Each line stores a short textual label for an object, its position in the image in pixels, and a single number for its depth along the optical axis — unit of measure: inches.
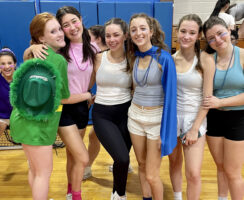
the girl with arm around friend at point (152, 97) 66.1
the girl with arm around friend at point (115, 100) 72.7
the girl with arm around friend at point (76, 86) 74.9
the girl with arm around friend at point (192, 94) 66.9
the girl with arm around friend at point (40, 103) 59.0
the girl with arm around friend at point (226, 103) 65.6
